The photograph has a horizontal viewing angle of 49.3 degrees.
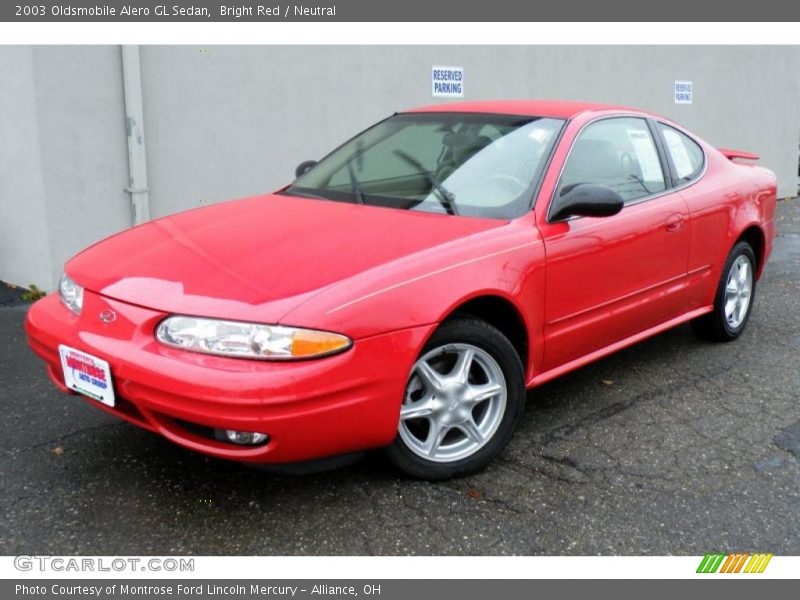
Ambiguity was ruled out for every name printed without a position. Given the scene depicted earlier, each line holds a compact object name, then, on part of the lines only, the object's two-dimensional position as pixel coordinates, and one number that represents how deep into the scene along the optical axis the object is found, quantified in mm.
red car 2869
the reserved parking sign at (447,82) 8023
